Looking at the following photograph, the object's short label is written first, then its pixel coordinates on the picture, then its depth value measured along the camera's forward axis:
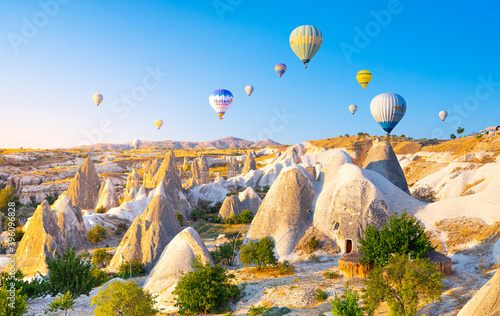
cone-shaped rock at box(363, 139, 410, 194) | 35.78
